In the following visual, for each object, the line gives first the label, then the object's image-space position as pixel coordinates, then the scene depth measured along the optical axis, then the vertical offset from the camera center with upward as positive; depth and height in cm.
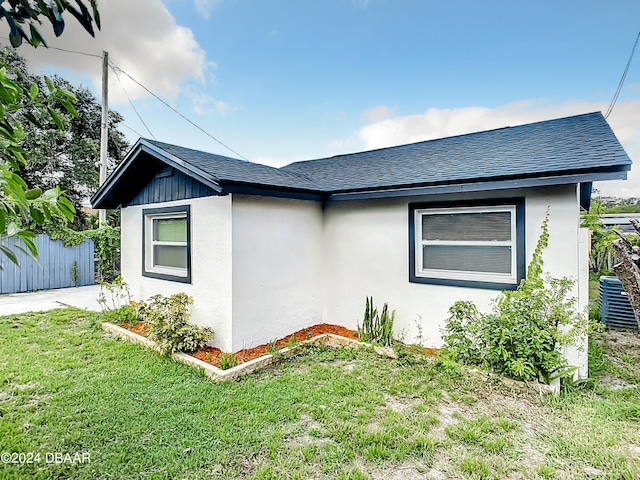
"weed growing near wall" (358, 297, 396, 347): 613 -176
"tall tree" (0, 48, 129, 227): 1543 +446
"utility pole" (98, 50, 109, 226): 1388 +502
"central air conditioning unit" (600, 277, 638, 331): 749 -167
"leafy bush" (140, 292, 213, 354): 559 -164
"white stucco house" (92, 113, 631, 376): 511 +17
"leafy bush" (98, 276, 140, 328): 734 -178
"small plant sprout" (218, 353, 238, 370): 497 -196
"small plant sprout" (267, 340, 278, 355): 563 -199
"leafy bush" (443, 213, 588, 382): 446 -135
